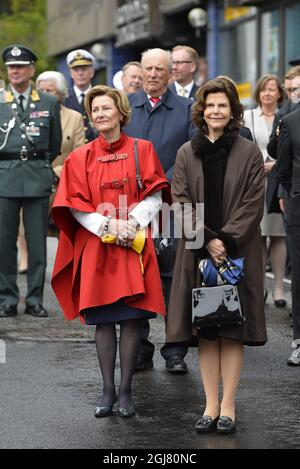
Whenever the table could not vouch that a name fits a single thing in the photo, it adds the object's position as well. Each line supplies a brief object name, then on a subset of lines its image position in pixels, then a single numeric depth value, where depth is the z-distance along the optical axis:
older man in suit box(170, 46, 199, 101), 23.14
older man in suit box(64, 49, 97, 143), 27.12
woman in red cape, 14.52
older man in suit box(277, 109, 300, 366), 17.95
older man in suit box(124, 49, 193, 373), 17.39
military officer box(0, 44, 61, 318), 22.03
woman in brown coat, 13.84
